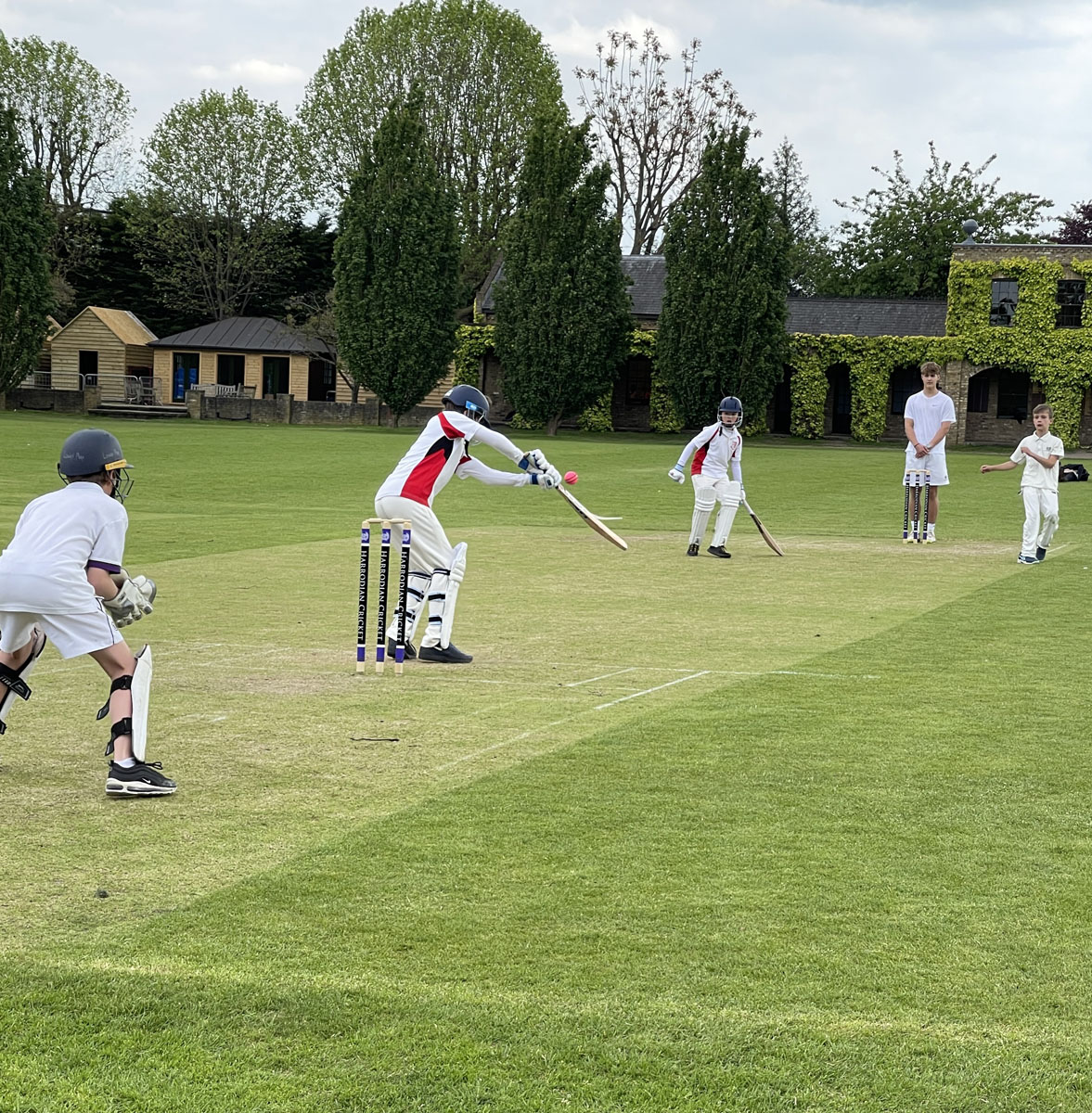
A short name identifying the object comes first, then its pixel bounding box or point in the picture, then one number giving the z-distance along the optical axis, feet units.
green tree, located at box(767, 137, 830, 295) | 303.07
